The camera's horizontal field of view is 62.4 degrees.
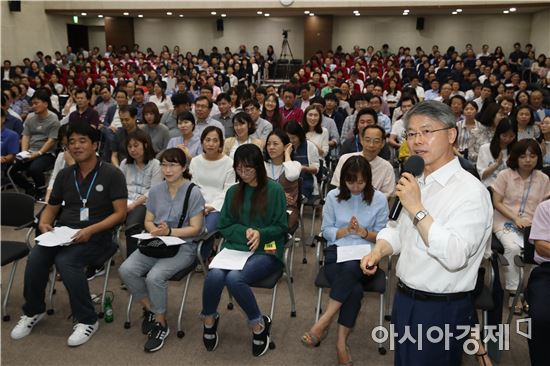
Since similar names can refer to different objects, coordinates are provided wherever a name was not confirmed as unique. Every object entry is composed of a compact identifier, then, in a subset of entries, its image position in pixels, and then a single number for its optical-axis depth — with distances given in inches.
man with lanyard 119.1
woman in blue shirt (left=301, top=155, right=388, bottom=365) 107.7
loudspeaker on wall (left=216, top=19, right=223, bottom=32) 772.6
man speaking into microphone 59.9
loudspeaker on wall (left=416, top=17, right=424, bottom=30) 717.3
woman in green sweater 112.7
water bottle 126.5
